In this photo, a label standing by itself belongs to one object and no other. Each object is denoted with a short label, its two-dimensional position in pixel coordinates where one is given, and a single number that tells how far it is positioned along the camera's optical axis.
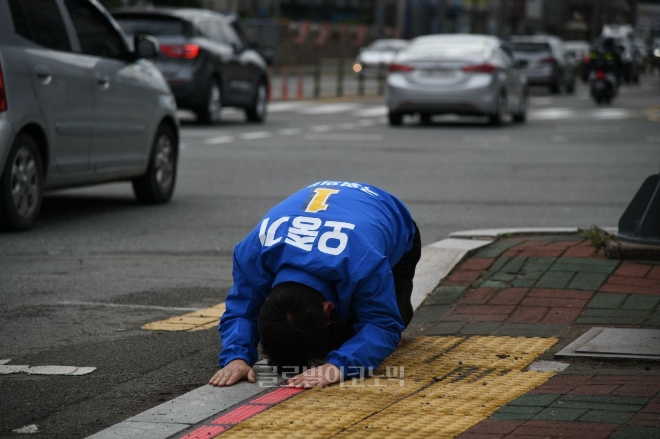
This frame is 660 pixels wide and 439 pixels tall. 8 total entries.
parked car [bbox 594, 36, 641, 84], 48.09
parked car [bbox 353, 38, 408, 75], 47.81
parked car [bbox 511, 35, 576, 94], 39.03
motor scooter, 30.79
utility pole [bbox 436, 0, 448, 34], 45.94
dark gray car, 19.75
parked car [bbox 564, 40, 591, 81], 59.13
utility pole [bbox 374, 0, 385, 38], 59.38
